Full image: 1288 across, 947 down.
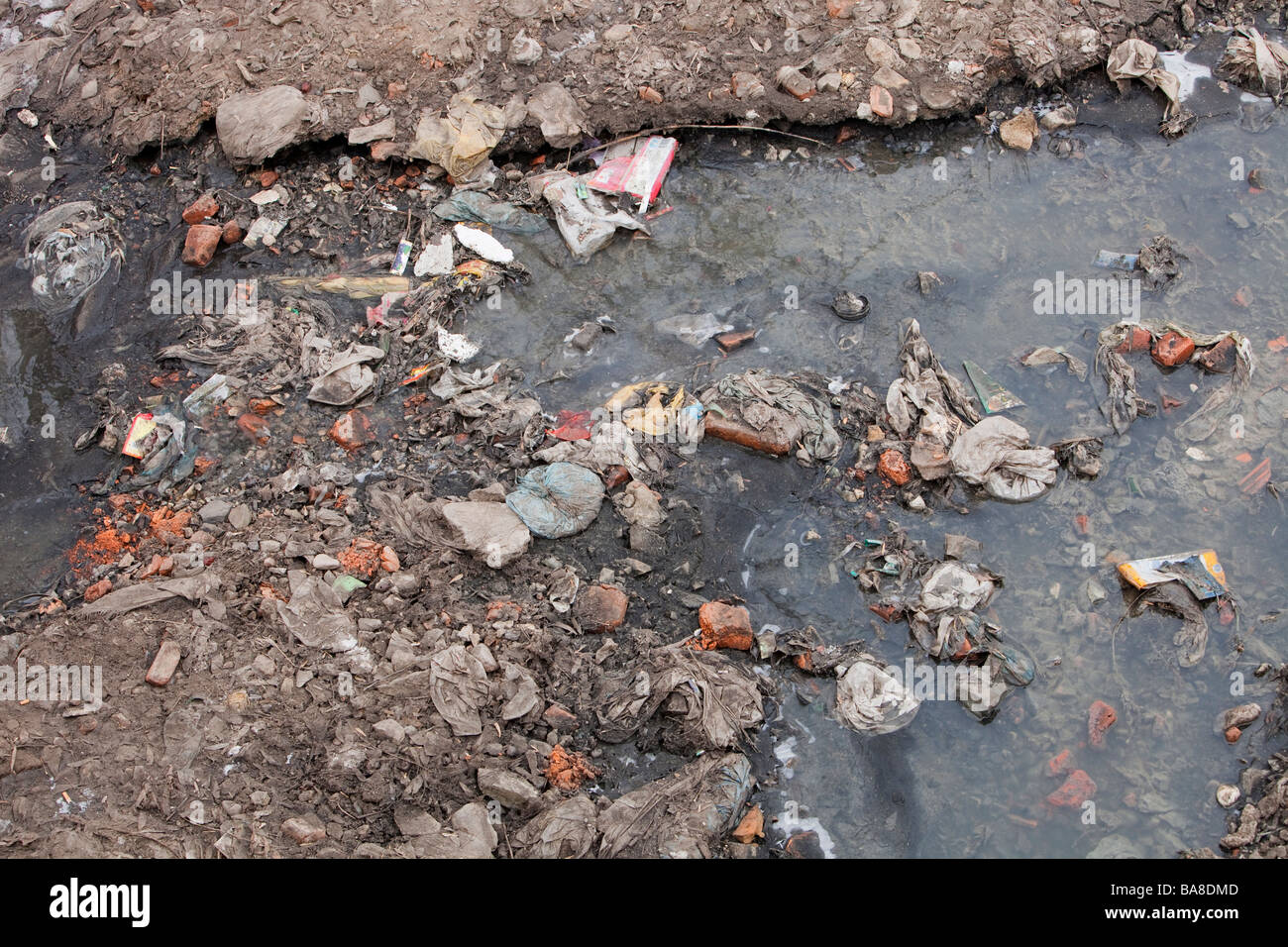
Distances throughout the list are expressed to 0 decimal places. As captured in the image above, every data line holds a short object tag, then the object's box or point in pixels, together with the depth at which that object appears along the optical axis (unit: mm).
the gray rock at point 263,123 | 6039
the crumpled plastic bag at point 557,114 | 6160
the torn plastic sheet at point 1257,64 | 6395
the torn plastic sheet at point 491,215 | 6012
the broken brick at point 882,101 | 6227
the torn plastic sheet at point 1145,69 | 6316
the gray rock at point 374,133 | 6129
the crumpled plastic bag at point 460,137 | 6074
